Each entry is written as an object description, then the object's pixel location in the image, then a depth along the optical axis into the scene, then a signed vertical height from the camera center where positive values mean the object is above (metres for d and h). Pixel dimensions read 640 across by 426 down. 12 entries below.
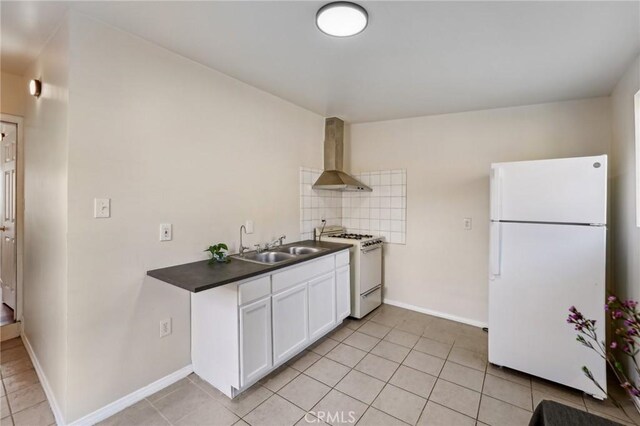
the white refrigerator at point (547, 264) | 1.99 -0.36
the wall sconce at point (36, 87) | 2.08 +0.88
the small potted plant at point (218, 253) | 2.25 -0.32
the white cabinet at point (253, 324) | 1.95 -0.83
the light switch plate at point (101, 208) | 1.75 +0.02
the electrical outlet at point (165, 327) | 2.07 -0.82
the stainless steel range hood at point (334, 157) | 3.44 +0.68
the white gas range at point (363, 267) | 3.22 -0.63
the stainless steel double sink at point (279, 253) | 2.61 -0.38
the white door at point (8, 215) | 2.88 -0.04
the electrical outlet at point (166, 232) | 2.04 -0.14
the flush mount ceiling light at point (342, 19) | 1.52 +1.05
